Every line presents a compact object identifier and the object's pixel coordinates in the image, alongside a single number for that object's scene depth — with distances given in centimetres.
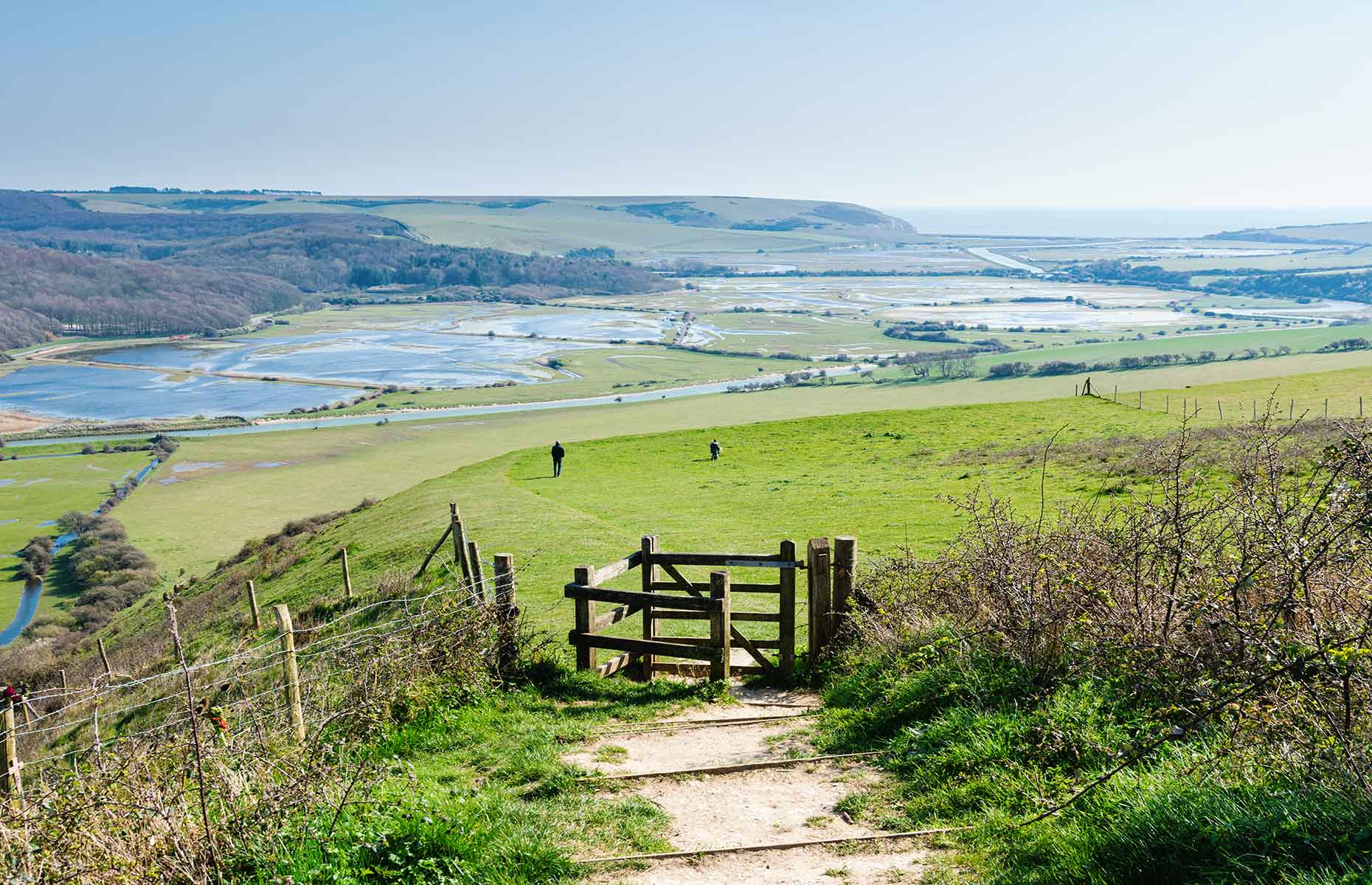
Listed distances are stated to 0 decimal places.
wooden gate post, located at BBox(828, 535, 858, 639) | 1230
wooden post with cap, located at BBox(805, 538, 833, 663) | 1217
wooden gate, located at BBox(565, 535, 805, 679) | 1199
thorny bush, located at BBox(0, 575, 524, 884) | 595
